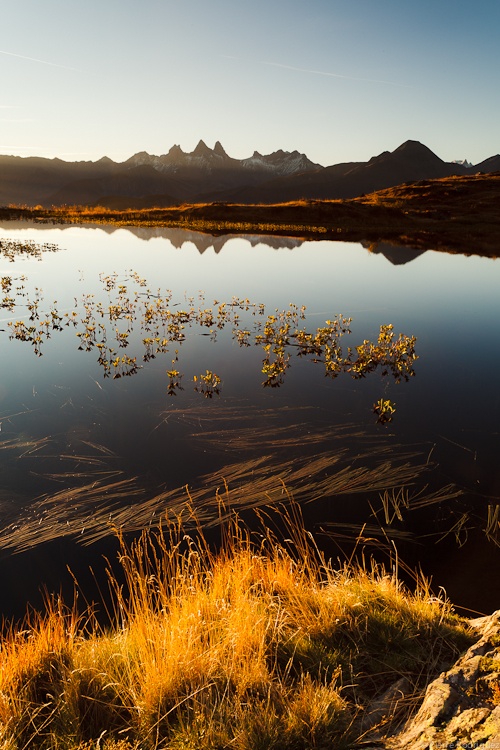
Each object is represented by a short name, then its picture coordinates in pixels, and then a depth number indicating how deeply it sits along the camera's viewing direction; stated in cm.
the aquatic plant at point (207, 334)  1167
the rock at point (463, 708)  197
